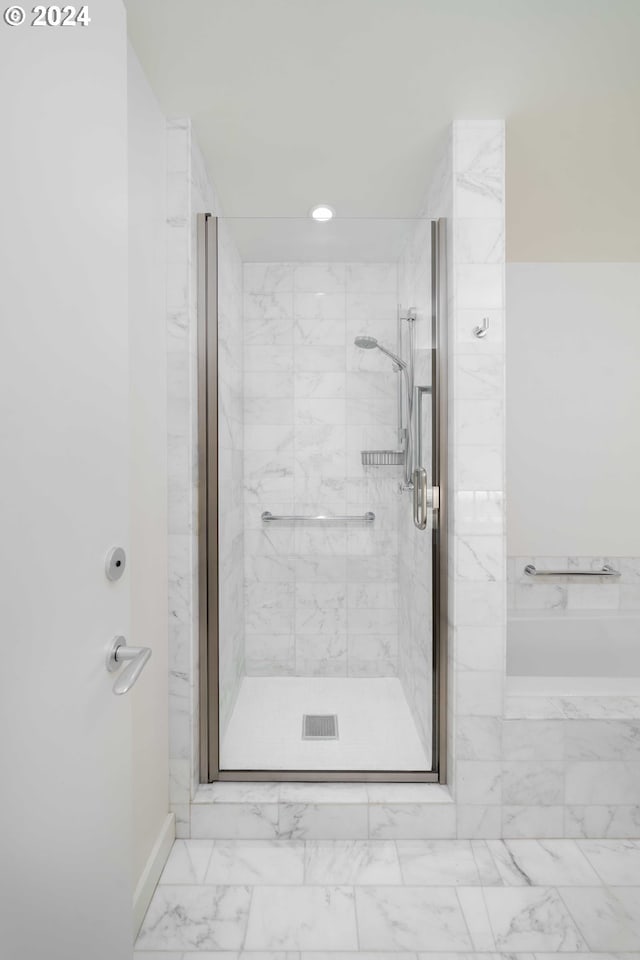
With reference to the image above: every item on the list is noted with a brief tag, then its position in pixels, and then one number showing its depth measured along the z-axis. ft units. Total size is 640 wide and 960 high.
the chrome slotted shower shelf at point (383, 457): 6.69
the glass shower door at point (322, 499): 6.44
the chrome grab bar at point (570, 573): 10.22
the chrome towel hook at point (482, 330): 5.89
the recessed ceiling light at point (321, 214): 6.56
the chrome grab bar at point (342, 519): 6.77
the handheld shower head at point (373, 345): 6.66
